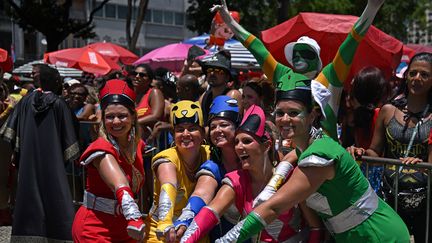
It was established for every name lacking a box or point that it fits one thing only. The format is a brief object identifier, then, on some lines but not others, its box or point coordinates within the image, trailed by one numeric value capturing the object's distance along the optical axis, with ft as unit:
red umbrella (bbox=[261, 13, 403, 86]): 28.09
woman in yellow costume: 13.47
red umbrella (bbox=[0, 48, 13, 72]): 23.54
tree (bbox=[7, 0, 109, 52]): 106.83
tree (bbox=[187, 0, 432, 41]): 111.75
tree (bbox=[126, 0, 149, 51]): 76.11
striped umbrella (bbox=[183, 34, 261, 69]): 42.93
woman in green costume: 10.57
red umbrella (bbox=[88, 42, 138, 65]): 59.26
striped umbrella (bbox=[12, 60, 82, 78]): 73.15
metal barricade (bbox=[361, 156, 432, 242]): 14.96
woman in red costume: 13.66
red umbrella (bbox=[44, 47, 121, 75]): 52.37
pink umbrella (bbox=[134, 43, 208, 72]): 50.59
